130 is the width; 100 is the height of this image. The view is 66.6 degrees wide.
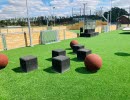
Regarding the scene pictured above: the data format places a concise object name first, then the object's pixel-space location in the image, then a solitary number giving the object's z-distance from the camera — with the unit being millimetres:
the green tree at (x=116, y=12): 62892
